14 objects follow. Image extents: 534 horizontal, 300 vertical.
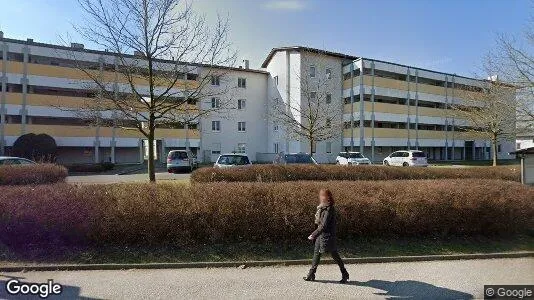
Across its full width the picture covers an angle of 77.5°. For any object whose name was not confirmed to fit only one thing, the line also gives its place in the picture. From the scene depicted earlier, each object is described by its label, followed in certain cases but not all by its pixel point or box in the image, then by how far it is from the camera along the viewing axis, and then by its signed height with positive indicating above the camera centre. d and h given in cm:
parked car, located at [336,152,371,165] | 2823 -52
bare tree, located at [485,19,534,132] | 1457 +244
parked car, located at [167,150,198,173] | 2559 -64
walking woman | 492 -120
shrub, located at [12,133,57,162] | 2648 +51
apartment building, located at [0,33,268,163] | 2983 +313
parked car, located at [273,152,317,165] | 1738 -30
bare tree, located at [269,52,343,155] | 2959 +545
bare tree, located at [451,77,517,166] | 1667 +282
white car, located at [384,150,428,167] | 3012 -63
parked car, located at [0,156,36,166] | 1456 -34
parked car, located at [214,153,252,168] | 1652 -37
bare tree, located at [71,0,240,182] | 1061 +255
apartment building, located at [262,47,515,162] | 3869 +650
